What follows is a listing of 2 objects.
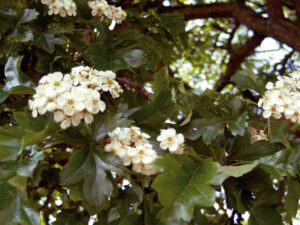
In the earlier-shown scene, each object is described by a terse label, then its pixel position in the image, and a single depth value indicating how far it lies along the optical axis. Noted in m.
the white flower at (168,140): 0.23
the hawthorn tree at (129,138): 0.21
